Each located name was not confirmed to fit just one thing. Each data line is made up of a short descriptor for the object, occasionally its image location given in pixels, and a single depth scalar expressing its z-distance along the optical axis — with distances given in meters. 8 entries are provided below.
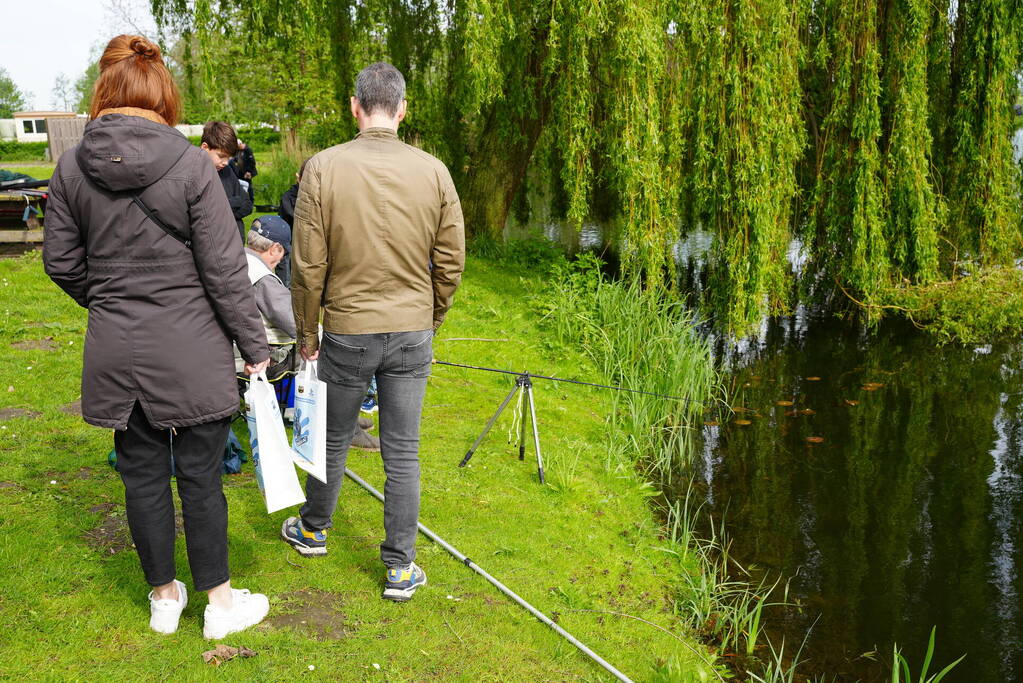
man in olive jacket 3.15
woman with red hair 2.71
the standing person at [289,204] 6.43
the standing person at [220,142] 5.65
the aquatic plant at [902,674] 4.46
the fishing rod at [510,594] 3.55
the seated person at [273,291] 4.59
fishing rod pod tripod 5.08
